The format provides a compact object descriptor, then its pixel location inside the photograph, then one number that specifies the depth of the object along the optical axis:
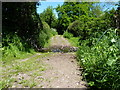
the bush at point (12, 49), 5.66
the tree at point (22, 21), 7.68
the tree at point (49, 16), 31.56
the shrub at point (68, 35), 19.06
